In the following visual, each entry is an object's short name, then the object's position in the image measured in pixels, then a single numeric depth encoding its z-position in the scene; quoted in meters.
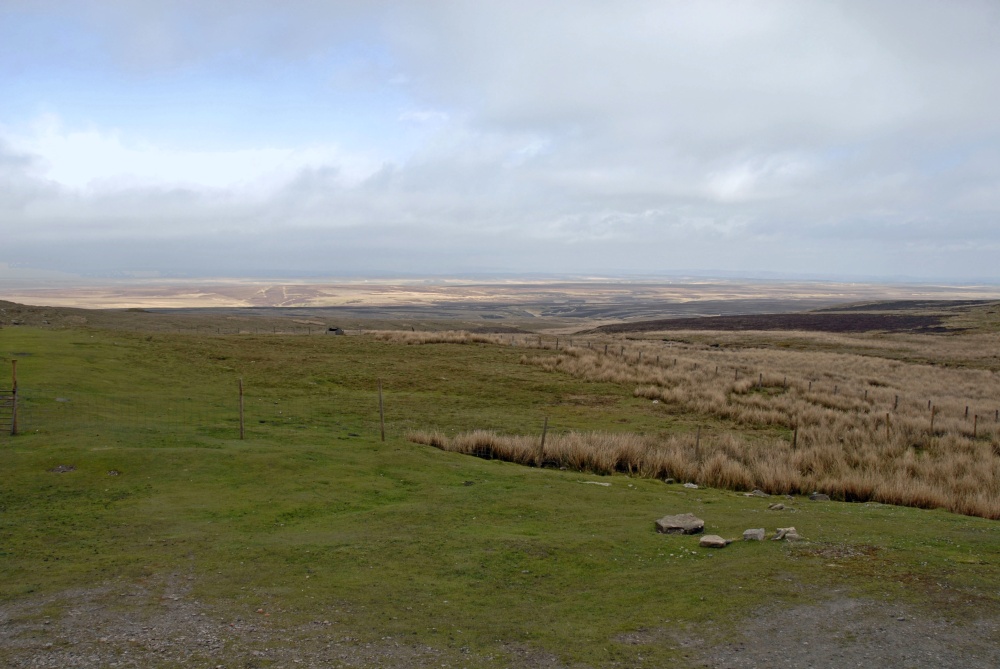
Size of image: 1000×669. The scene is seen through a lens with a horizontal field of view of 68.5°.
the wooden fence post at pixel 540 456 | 18.02
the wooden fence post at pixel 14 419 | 15.87
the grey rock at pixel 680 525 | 10.66
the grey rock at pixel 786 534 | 9.88
